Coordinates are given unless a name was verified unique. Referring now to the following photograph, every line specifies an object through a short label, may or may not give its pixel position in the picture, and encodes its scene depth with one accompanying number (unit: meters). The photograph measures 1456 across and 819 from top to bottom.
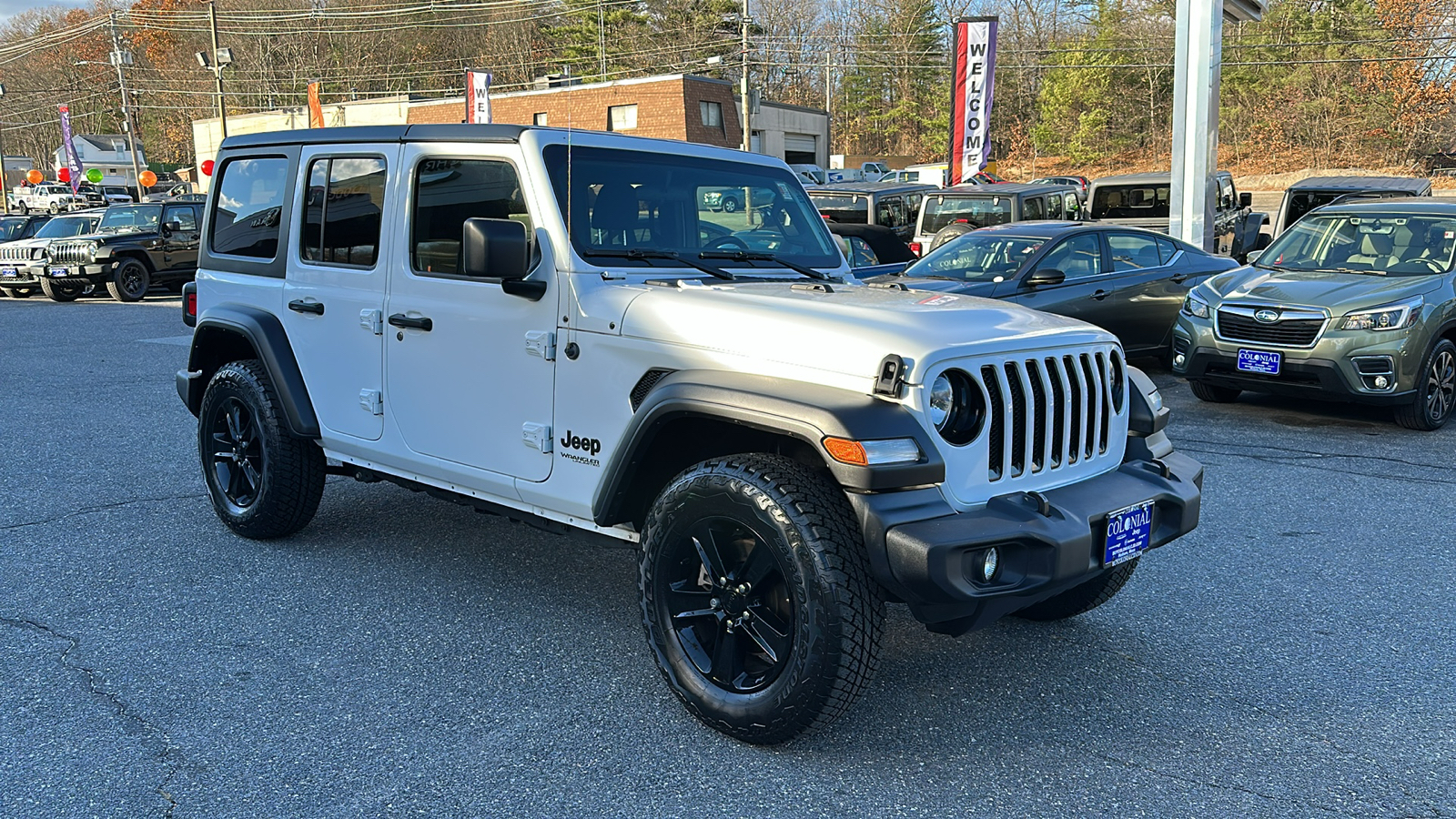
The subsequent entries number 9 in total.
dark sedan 9.57
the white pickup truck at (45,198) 55.49
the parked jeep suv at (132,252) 18.91
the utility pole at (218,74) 36.56
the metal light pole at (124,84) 49.53
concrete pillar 13.89
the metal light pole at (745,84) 39.33
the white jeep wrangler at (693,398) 3.05
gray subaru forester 7.75
